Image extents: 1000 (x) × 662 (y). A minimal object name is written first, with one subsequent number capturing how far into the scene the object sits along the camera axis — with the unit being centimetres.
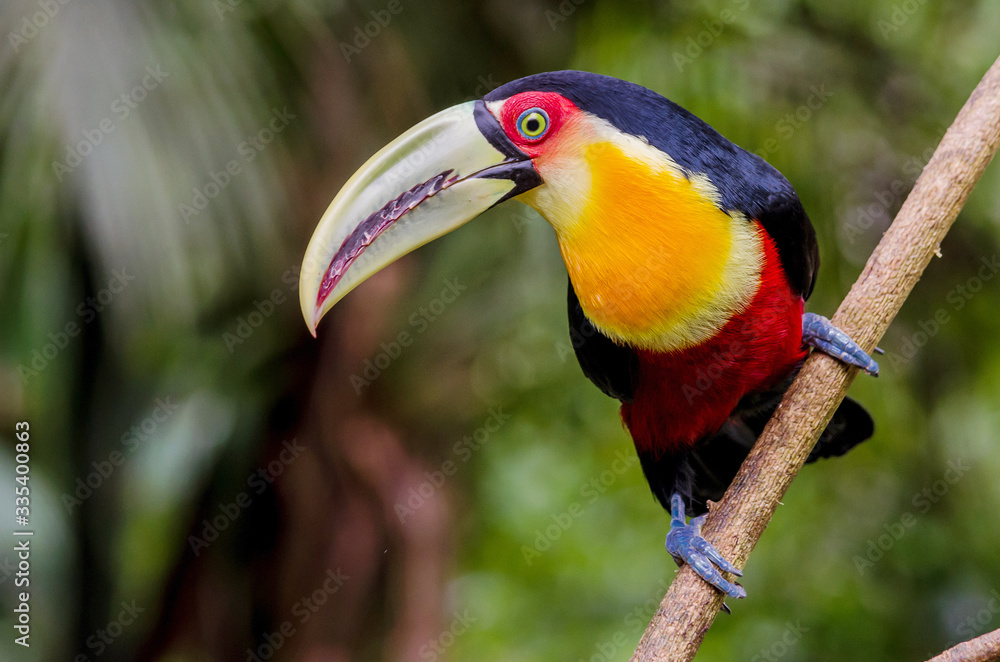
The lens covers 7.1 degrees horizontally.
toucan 275
